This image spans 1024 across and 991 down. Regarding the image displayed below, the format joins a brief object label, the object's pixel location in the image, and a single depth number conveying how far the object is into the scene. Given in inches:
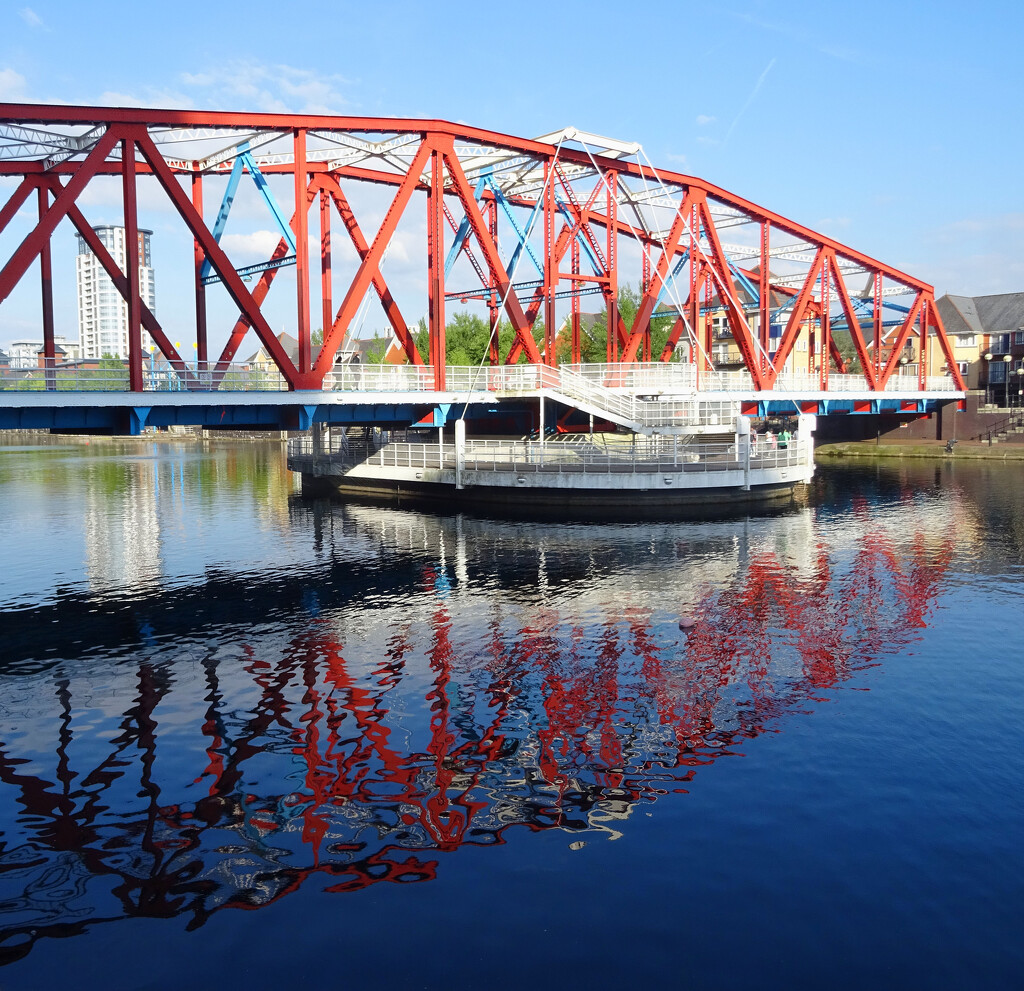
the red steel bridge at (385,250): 1304.1
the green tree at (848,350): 4383.1
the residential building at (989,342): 3818.9
